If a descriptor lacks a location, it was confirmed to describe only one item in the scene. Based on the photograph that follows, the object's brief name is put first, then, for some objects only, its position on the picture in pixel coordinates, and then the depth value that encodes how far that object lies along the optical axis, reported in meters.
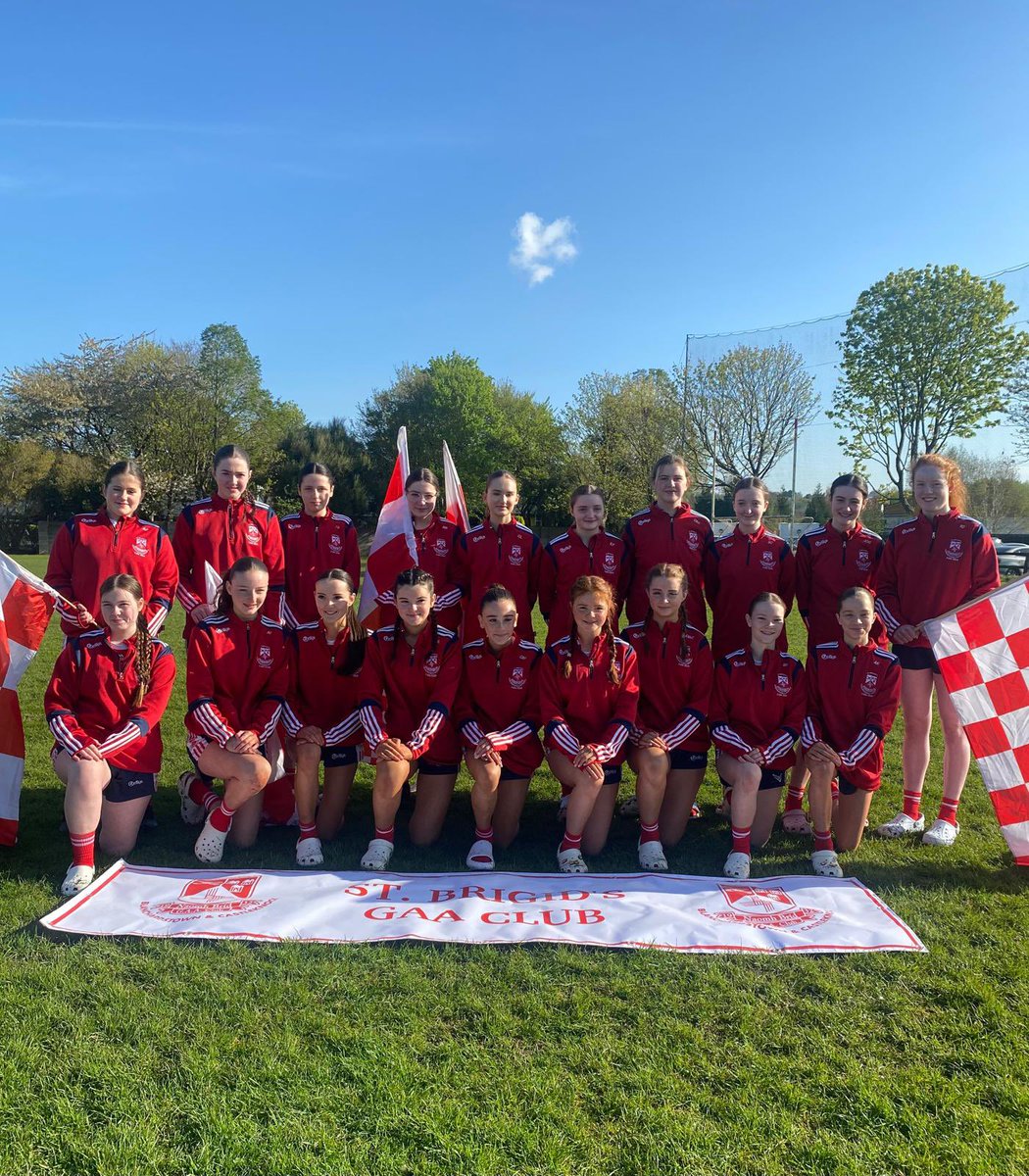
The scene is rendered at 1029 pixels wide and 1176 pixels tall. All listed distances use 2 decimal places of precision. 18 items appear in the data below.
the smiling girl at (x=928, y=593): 4.77
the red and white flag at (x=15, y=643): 4.44
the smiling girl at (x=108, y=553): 4.73
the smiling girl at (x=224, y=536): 4.98
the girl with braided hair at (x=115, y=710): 4.14
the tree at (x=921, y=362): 23.08
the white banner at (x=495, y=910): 3.40
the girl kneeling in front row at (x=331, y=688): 4.60
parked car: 26.34
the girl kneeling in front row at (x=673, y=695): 4.57
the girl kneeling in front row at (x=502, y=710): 4.39
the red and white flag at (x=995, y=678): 4.29
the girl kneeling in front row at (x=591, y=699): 4.38
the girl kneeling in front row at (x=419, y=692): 4.48
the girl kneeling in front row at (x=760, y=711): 4.40
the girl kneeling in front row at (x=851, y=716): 4.29
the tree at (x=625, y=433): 32.66
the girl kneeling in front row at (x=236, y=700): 4.29
